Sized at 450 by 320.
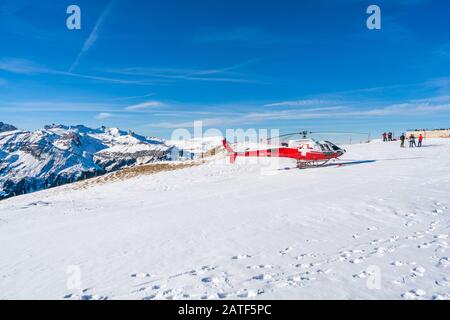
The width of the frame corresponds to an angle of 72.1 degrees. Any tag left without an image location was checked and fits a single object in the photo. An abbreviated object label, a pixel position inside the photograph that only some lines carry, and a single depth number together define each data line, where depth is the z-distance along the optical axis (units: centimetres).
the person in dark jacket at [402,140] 4742
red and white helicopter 3241
